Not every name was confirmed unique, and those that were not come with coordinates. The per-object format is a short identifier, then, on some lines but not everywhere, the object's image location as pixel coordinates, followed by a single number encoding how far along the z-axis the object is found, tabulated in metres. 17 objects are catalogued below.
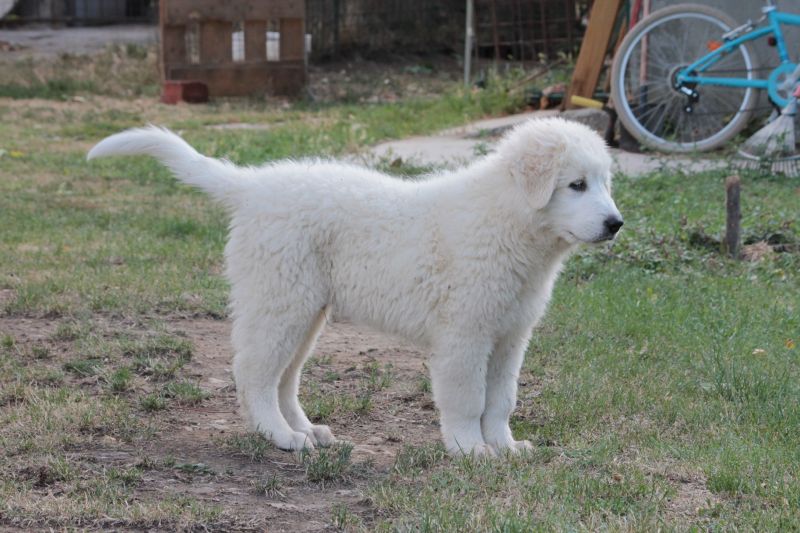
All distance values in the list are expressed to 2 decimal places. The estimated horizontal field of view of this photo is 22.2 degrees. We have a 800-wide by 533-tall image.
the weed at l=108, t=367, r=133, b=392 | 9.41
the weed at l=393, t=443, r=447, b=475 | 7.69
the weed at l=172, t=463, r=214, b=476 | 7.61
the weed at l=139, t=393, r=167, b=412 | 9.02
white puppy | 8.03
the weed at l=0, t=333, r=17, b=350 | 10.39
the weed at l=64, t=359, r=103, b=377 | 9.75
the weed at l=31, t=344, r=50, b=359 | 10.16
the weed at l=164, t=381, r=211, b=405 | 9.29
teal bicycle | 18.25
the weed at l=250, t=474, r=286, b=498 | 7.22
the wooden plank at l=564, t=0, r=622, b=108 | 21.01
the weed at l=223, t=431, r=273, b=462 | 8.06
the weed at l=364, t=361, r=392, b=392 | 9.96
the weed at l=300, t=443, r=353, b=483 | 7.59
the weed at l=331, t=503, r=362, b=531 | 6.62
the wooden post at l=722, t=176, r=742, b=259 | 12.89
